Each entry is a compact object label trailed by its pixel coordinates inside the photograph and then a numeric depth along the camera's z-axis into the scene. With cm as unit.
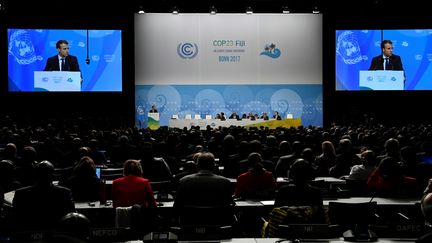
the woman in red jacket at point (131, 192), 759
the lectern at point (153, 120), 2919
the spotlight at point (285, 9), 2834
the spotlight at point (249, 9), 2845
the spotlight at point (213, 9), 2844
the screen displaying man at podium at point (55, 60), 2802
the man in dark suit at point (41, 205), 641
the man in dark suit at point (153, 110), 2932
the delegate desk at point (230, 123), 2791
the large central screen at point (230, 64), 3038
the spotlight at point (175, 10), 2862
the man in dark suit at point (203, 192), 741
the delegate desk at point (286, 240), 539
